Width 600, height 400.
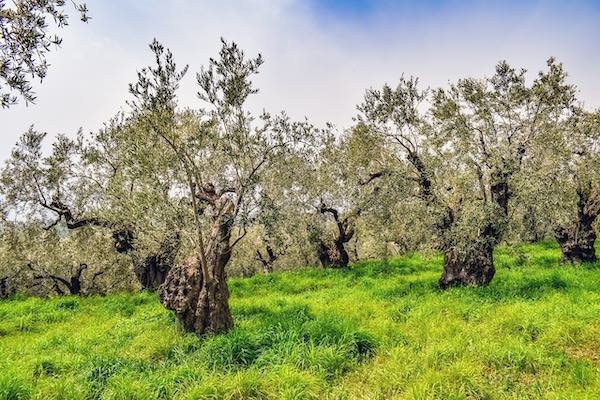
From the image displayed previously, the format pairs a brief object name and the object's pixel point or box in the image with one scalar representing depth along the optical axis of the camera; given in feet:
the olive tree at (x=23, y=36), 26.35
